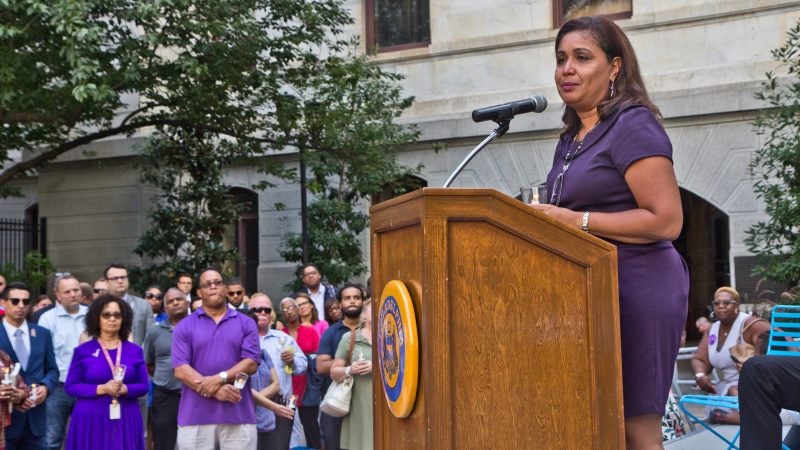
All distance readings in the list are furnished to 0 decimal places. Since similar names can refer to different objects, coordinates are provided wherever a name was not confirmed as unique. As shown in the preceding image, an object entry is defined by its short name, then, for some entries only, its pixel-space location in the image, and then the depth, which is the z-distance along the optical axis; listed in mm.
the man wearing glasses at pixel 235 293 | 12609
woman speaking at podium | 3562
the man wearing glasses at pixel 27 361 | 10094
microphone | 4379
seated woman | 10547
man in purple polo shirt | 9516
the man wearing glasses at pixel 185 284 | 14820
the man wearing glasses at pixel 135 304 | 13109
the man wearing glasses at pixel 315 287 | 15172
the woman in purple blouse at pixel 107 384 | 9734
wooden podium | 3387
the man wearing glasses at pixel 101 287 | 13359
